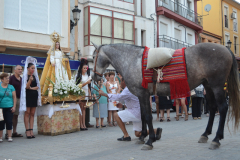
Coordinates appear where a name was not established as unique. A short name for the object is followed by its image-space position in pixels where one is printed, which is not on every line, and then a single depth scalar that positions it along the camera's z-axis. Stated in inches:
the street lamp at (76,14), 661.3
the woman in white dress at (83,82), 350.3
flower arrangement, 308.1
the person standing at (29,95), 288.0
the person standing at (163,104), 430.4
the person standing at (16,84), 296.8
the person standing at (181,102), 440.1
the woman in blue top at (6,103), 270.9
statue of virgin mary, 323.3
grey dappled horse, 201.9
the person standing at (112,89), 383.2
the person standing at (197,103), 443.8
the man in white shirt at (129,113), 244.8
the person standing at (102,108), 370.3
